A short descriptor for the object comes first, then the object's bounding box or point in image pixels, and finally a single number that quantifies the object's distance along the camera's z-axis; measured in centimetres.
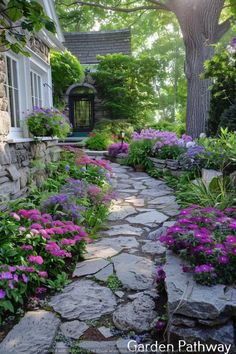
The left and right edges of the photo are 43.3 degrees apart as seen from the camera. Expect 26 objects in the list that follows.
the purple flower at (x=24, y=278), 218
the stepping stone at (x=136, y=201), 509
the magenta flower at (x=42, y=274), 236
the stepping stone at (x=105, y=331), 197
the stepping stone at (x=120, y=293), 239
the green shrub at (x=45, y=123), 434
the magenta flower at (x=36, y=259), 237
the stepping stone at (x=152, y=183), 648
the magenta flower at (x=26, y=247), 246
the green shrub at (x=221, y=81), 604
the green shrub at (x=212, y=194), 350
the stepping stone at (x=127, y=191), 595
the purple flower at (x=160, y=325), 194
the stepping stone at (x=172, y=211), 446
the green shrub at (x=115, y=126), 1152
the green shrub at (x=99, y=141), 1062
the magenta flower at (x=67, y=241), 273
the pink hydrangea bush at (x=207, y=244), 201
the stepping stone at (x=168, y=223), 390
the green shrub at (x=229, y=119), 593
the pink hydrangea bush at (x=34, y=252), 216
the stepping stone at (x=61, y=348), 181
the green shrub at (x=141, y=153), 796
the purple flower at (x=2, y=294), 203
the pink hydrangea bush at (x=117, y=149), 953
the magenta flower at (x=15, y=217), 272
